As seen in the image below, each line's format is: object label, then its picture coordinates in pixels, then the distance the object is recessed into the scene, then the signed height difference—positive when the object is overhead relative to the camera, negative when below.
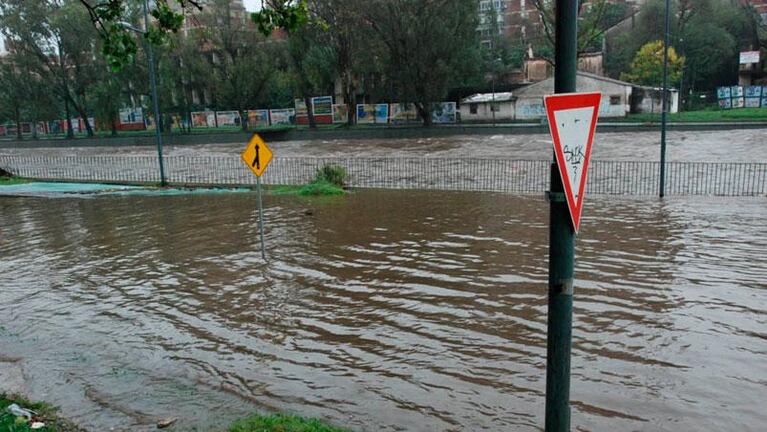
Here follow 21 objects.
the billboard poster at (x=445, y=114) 58.47 +0.50
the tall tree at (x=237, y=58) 57.34 +6.12
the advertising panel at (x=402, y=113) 59.19 +0.71
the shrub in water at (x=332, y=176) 23.55 -2.01
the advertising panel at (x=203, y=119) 70.06 +0.80
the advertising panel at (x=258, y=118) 67.31 +0.70
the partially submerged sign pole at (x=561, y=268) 3.25 -0.82
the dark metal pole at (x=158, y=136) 26.17 -0.38
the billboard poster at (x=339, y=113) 63.90 +0.93
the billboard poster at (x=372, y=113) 60.59 +0.77
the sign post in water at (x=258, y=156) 12.59 -0.63
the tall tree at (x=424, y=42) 48.91 +6.24
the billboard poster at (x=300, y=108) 66.88 +1.62
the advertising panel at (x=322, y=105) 64.56 +1.81
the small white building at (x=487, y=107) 56.34 +1.03
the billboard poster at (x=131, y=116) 73.16 +1.42
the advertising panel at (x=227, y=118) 68.81 +0.78
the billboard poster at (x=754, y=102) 55.38 +0.75
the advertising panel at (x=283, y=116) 67.44 +0.83
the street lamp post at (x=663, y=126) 18.67 -0.38
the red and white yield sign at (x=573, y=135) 3.28 -0.10
